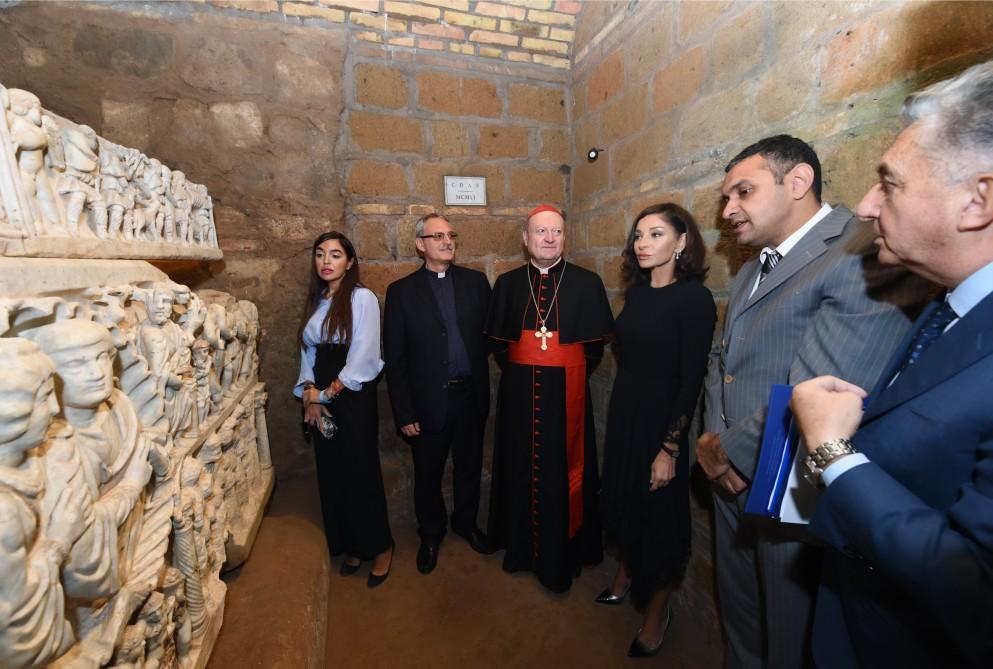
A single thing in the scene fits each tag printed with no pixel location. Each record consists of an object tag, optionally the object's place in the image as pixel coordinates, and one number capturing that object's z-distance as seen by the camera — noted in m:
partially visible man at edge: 0.71
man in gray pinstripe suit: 1.24
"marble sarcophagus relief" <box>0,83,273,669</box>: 0.83
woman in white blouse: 2.60
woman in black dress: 2.09
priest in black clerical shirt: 2.80
